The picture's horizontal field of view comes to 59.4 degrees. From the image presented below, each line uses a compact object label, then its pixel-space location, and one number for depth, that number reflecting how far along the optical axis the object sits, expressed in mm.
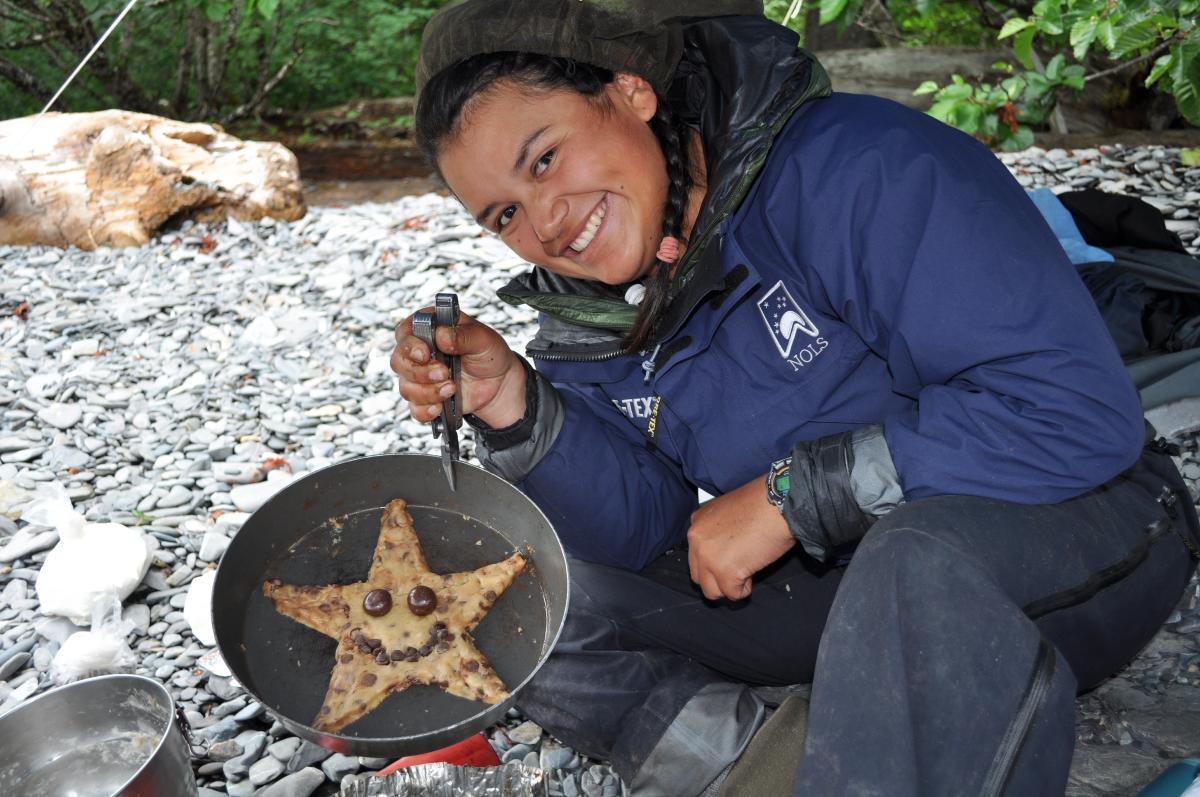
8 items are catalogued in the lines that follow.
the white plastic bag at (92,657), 2137
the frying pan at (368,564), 1557
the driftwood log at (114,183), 5055
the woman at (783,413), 1285
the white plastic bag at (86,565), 2311
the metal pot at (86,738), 1584
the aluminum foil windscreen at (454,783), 1666
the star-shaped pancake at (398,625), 1551
